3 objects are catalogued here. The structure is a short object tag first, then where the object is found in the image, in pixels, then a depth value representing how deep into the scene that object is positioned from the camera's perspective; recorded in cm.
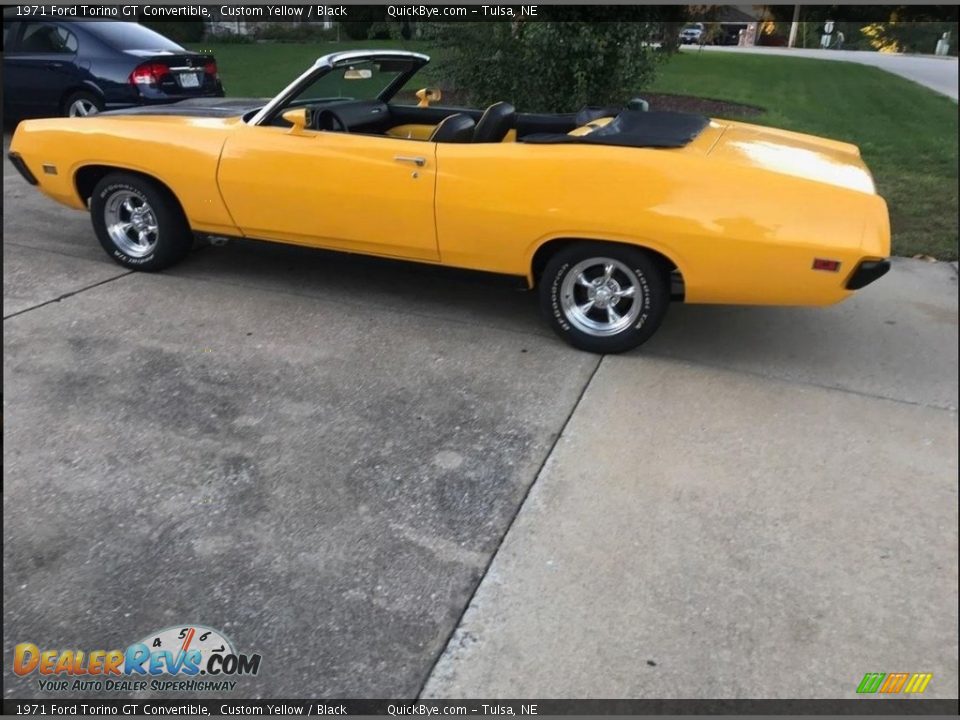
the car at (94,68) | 843
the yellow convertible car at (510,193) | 355
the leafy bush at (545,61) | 764
